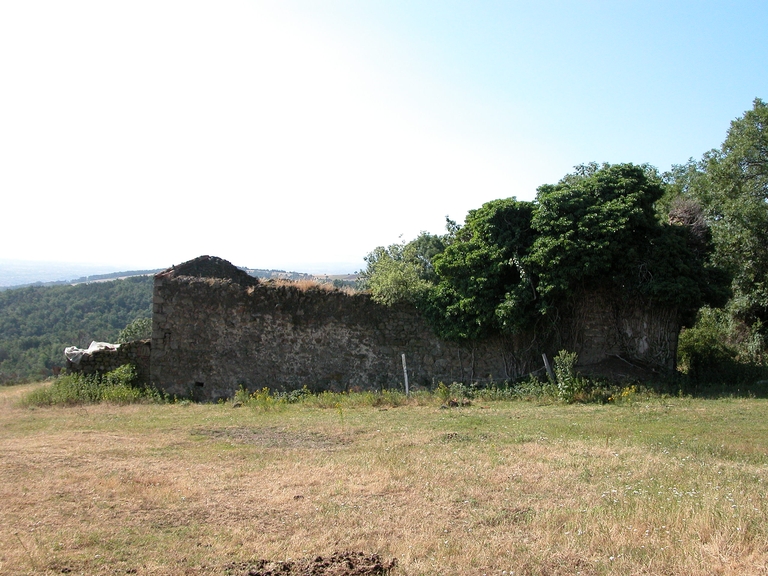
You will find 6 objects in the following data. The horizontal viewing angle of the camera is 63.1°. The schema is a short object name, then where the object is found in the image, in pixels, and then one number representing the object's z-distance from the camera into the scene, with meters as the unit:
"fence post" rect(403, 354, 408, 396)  14.20
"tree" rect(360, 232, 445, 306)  15.59
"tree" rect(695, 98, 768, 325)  17.30
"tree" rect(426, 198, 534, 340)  14.73
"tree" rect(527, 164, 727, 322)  13.98
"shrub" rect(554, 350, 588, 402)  12.80
